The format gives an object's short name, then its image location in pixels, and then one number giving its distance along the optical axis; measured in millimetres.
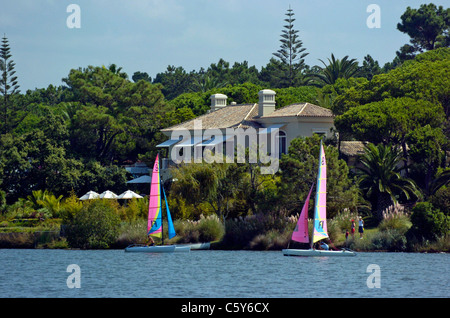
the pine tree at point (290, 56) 97000
